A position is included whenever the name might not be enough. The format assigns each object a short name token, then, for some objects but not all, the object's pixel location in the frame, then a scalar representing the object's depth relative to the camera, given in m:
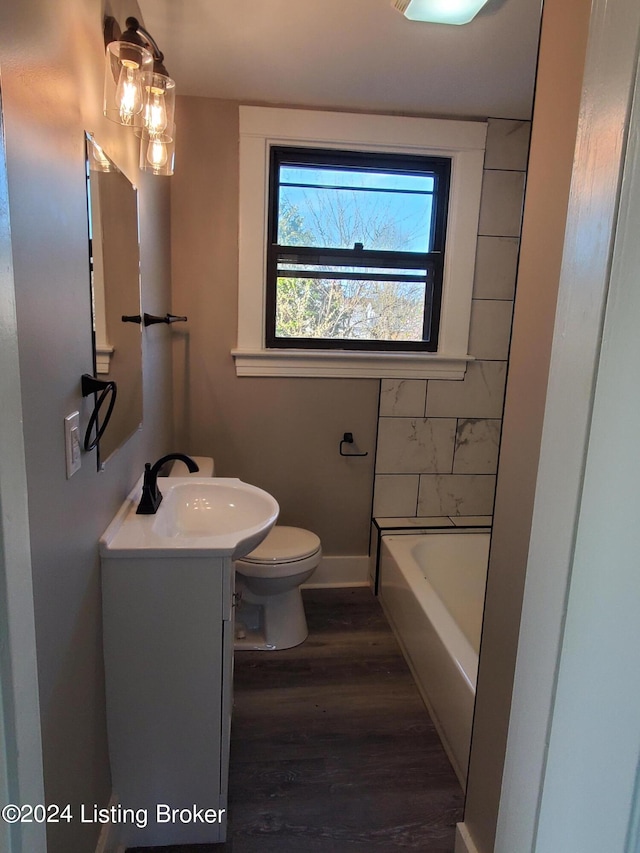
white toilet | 2.20
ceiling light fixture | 1.60
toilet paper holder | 2.76
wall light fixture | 1.29
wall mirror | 1.24
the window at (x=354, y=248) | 2.59
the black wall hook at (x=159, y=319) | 1.90
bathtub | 1.74
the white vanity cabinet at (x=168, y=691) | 1.35
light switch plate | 1.03
